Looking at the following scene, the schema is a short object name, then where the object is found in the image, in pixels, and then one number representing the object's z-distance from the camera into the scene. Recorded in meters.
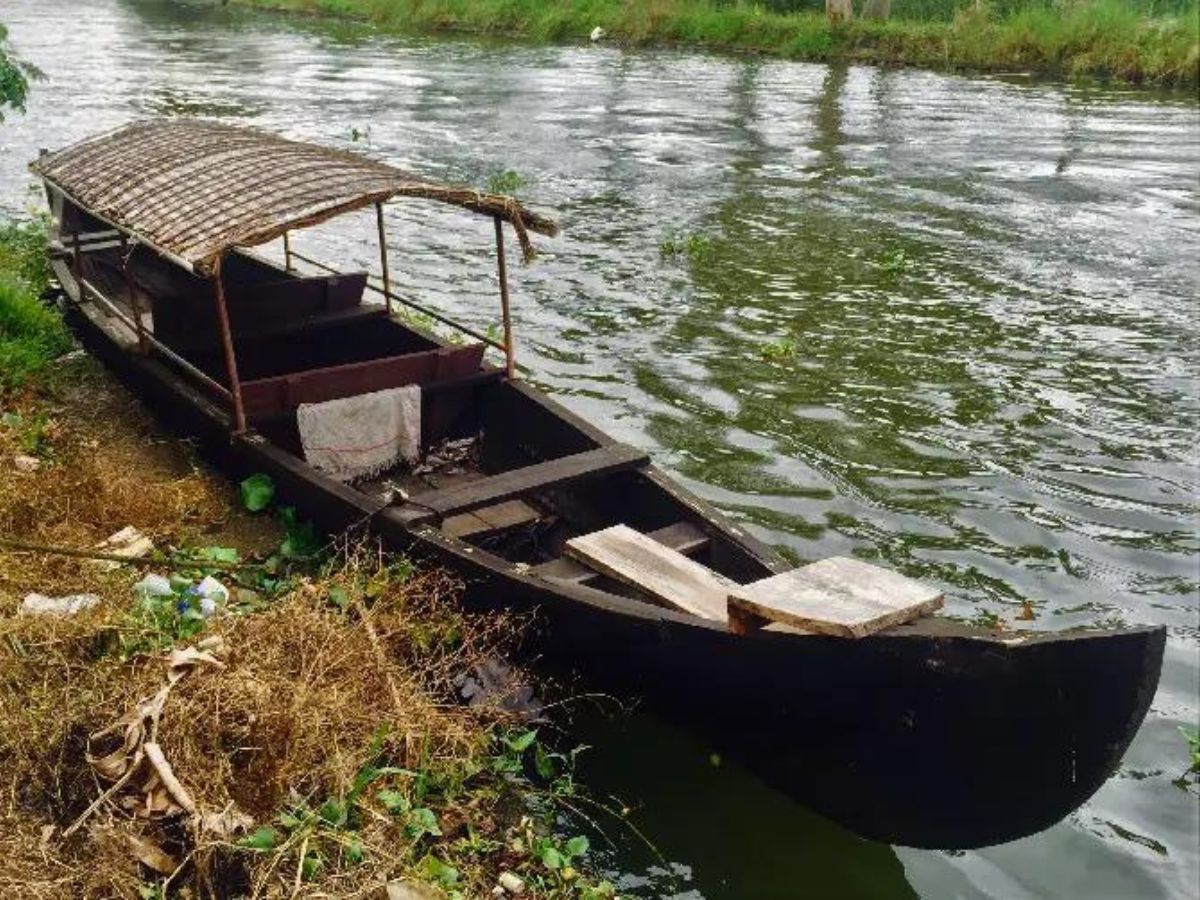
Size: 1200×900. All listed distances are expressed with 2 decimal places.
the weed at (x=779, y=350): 10.98
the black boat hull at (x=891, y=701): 4.00
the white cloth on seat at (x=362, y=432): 7.37
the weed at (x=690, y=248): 14.24
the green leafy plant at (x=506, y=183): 16.70
